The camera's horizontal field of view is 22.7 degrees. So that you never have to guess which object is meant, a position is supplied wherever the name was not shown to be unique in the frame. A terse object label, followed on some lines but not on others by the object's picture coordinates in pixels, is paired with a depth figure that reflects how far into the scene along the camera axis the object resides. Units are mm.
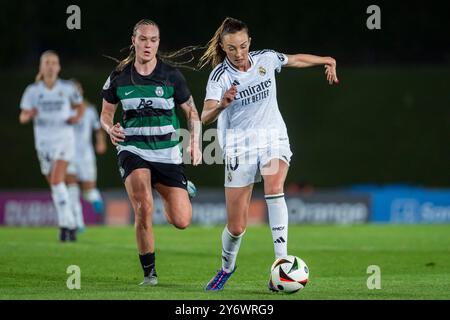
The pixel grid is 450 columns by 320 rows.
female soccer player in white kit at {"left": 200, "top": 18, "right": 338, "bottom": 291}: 9773
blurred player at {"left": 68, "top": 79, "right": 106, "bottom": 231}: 18938
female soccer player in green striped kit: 10039
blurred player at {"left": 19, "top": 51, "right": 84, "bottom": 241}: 15656
